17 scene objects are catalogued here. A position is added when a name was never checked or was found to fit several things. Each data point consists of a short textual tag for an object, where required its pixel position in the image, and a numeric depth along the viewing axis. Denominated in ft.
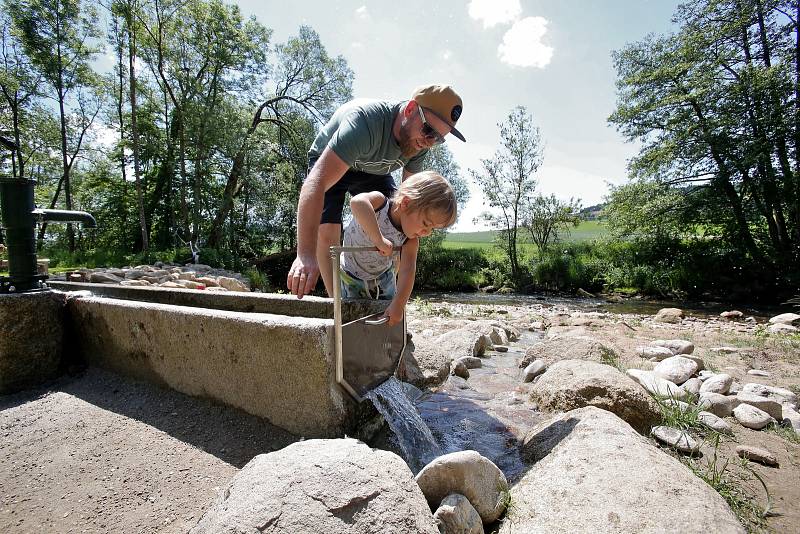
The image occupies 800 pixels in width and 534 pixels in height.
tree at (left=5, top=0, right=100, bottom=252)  50.31
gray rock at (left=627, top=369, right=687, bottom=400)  8.52
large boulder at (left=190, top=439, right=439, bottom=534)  3.42
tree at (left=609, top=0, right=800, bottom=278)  40.09
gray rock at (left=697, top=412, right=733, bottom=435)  7.15
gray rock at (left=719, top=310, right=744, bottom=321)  31.89
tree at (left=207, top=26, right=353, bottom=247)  57.47
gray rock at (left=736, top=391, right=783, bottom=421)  7.90
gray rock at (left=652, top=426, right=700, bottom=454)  6.44
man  6.77
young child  6.85
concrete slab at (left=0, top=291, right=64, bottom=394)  7.85
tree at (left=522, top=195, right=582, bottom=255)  60.95
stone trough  5.40
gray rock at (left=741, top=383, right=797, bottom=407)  8.86
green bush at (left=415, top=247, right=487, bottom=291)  64.34
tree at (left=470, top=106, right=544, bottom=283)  59.88
